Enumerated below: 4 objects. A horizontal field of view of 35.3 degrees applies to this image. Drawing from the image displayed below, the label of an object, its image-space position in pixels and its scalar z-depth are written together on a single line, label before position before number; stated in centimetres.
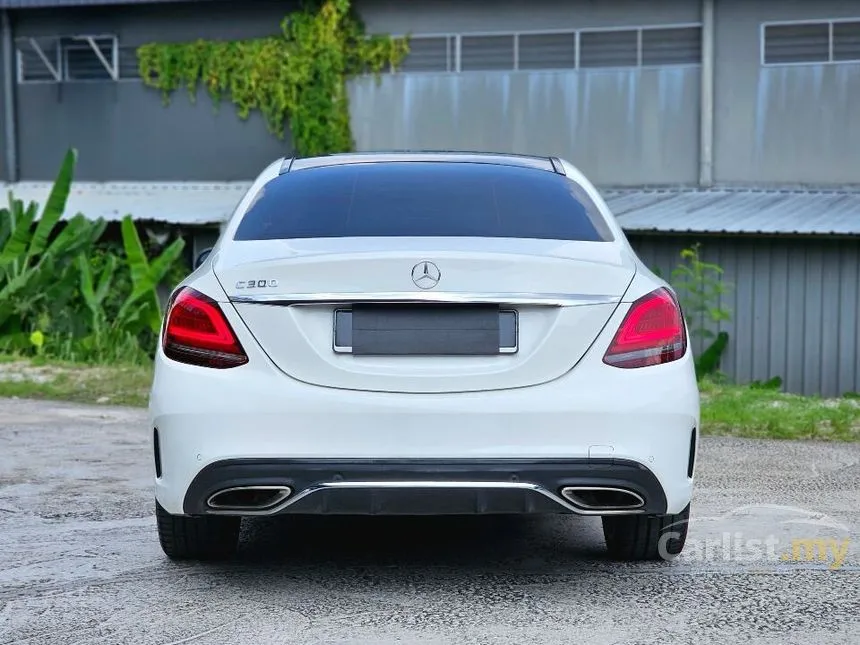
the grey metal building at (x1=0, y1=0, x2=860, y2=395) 1705
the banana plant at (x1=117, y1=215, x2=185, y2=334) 1589
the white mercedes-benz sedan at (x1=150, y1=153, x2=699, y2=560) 436
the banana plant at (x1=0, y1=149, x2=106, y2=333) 1559
